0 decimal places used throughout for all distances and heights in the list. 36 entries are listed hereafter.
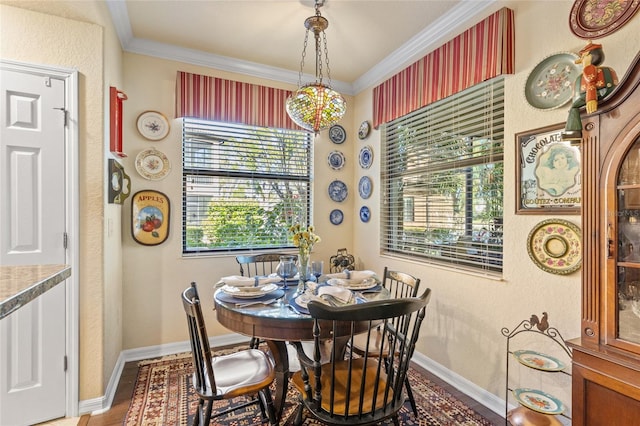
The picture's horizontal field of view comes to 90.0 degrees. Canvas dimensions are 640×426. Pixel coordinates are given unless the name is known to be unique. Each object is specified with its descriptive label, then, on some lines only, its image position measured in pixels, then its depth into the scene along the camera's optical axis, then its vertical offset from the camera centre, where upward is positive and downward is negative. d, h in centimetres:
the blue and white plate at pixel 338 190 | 370 +25
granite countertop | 79 -21
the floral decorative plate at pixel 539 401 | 160 -99
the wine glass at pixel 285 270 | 224 -42
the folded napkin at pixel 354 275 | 225 -46
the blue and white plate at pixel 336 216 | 370 -5
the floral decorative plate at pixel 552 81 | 177 +76
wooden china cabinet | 126 -21
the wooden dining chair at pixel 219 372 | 153 -88
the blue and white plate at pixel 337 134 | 368 +90
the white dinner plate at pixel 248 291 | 188 -48
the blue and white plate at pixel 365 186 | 351 +28
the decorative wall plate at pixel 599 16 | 157 +101
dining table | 159 -56
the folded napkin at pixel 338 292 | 181 -47
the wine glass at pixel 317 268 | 231 -42
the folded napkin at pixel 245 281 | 206 -46
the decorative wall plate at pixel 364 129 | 351 +91
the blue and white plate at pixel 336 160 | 368 +60
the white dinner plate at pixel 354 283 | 214 -49
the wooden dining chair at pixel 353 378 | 137 -84
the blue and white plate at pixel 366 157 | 348 +61
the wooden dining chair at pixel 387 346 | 206 -90
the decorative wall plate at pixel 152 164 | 286 +43
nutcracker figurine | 137 +54
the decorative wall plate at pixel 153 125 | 287 +78
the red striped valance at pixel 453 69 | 208 +111
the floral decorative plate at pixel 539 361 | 164 -80
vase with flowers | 222 -23
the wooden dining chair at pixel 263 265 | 290 -56
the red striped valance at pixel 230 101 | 301 +109
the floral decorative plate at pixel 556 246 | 175 -20
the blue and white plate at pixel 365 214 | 354 -3
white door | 191 -11
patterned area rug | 201 -132
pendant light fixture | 215 +74
